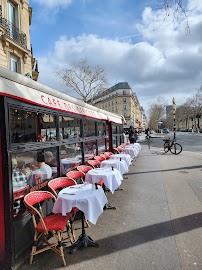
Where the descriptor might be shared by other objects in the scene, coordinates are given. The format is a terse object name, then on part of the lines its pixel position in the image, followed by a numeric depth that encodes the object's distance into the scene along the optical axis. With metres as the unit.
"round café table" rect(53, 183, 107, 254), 2.90
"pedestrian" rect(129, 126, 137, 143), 14.80
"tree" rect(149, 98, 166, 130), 63.22
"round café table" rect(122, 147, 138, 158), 9.23
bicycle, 13.26
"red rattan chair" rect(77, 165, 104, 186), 5.17
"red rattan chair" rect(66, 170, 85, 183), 4.49
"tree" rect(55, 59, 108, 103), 25.70
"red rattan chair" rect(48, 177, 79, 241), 3.57
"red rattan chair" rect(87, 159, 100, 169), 5.83
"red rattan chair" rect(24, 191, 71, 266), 2.70
